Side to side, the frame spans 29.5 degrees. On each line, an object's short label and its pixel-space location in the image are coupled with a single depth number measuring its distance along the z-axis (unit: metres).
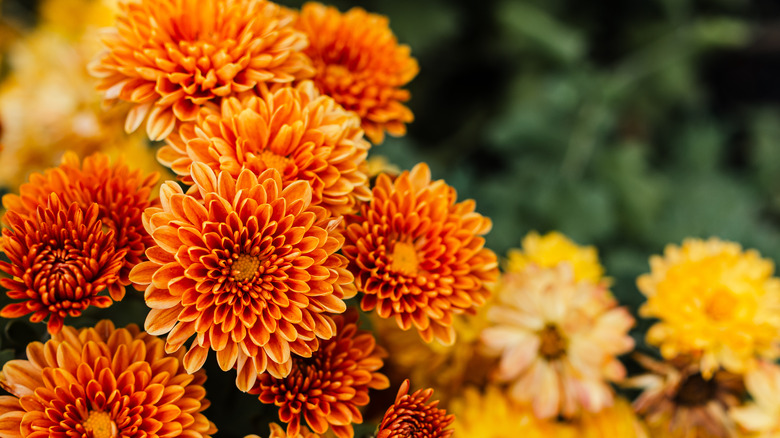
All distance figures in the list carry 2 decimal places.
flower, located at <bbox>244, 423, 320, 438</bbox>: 0.37
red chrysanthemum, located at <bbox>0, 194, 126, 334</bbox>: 0.36
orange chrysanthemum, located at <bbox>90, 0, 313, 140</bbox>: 0.38
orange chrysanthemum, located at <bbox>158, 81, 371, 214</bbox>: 0.37
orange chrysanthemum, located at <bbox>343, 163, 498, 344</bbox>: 0.38
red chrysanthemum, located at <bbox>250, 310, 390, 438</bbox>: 0.37
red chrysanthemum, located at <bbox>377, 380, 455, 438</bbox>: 0.36
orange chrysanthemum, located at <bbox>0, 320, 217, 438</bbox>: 0.36
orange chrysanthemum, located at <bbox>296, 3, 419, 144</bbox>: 0.40
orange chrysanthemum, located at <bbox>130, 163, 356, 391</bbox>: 0.36
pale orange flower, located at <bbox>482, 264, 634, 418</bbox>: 0.43
